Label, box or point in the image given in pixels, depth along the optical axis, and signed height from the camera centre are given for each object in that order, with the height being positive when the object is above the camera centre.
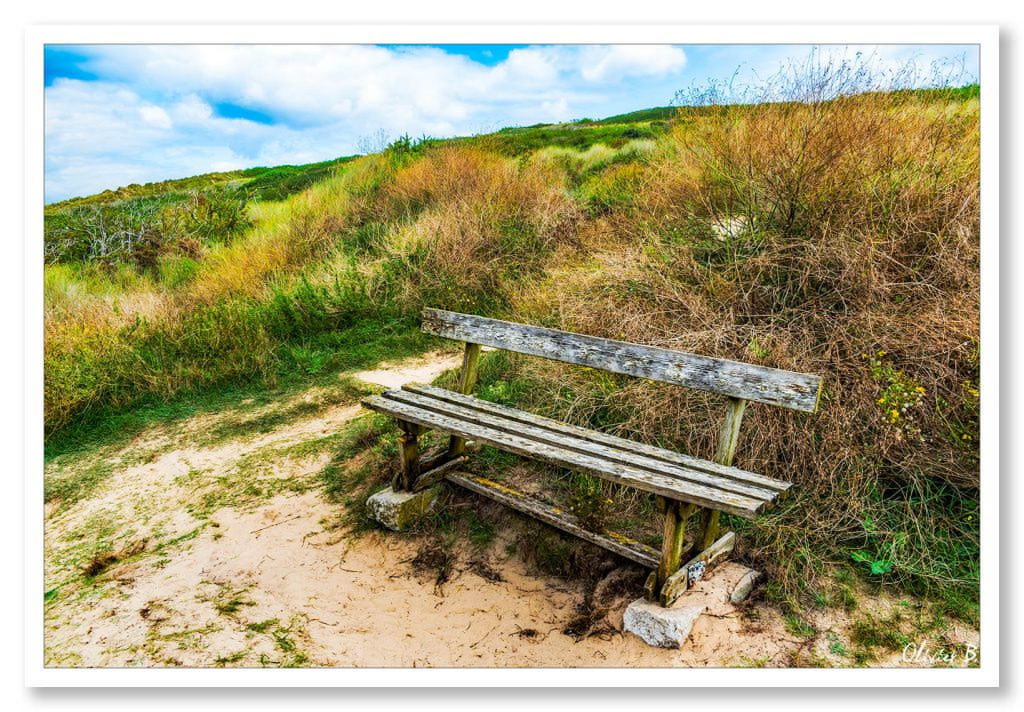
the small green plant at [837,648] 2.69 -1.24
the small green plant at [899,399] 3.32 -0.23
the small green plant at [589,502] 3.30 -0.79
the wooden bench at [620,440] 2.77 -0.44
